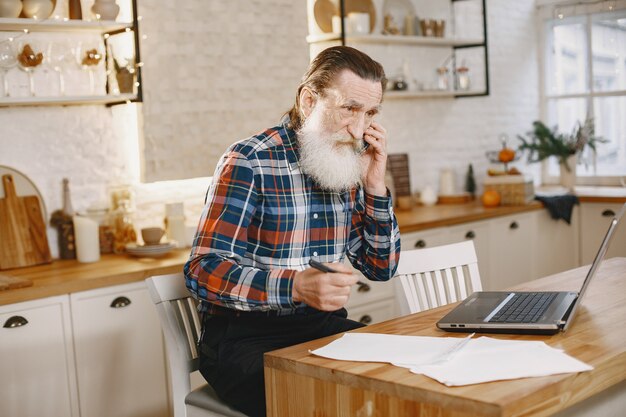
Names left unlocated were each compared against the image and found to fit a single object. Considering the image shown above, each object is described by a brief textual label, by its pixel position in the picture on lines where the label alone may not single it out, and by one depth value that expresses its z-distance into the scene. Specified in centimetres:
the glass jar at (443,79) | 586
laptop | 210
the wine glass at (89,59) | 398
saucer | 394
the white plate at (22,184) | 386
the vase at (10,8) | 363
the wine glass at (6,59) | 371
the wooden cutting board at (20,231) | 373
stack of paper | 176
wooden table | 164
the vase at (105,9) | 394
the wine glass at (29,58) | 378
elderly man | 236
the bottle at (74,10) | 392
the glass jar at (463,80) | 594
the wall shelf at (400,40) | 507
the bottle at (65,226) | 395
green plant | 639
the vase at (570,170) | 641
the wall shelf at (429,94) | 546
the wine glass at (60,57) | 389
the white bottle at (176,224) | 425
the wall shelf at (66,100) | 366
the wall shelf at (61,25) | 366
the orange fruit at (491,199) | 559
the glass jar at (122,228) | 410
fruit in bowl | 598
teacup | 402
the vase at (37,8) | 373
